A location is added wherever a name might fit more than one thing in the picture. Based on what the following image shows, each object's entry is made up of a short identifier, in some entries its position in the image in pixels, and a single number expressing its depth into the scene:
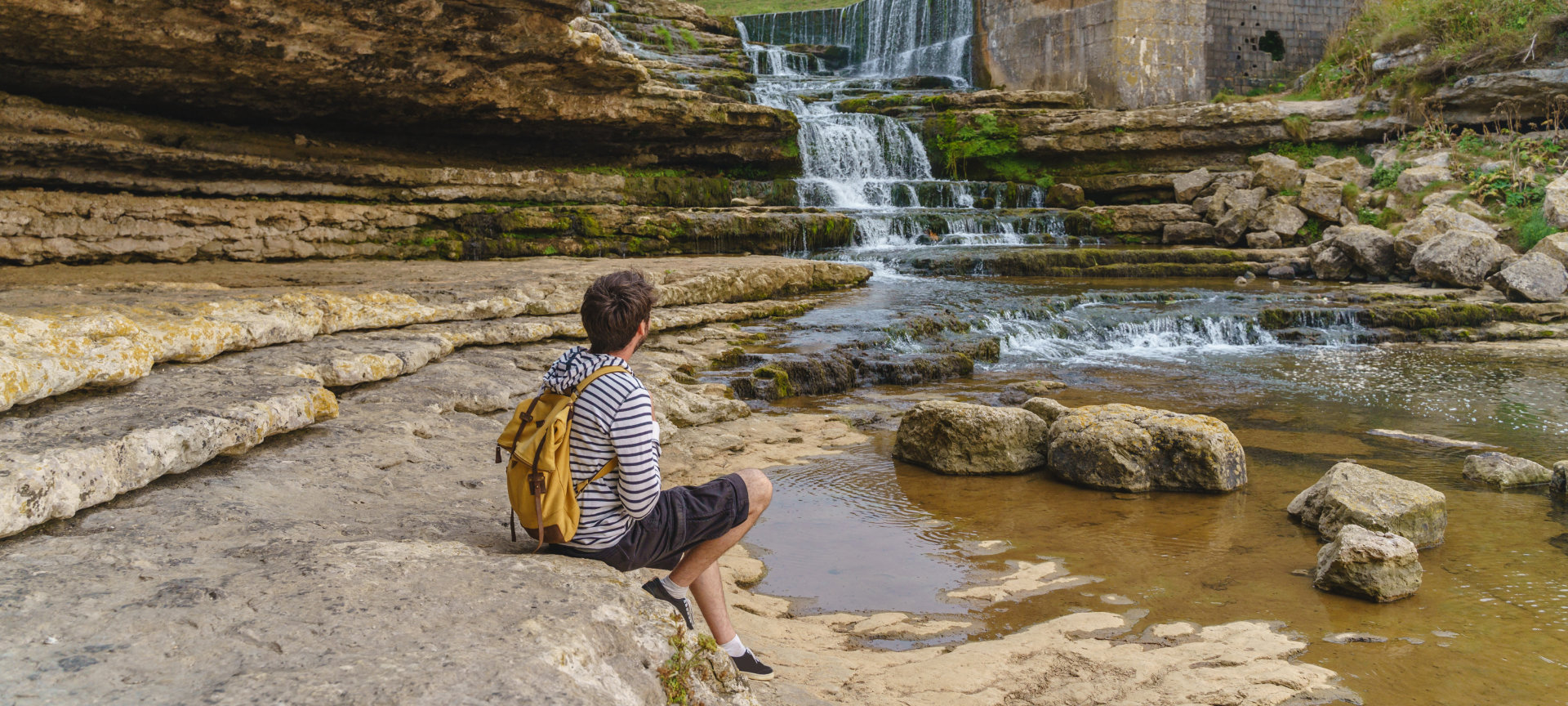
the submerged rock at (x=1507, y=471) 4.72
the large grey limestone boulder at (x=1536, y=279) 10.43
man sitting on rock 2.37
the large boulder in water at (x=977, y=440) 5.07
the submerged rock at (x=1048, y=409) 5.57
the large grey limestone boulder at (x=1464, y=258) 11.31
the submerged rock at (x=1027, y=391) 6.89
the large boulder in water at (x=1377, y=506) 3.82
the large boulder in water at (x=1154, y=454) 4.66
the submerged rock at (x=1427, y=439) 5.65
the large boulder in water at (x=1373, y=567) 3.27
